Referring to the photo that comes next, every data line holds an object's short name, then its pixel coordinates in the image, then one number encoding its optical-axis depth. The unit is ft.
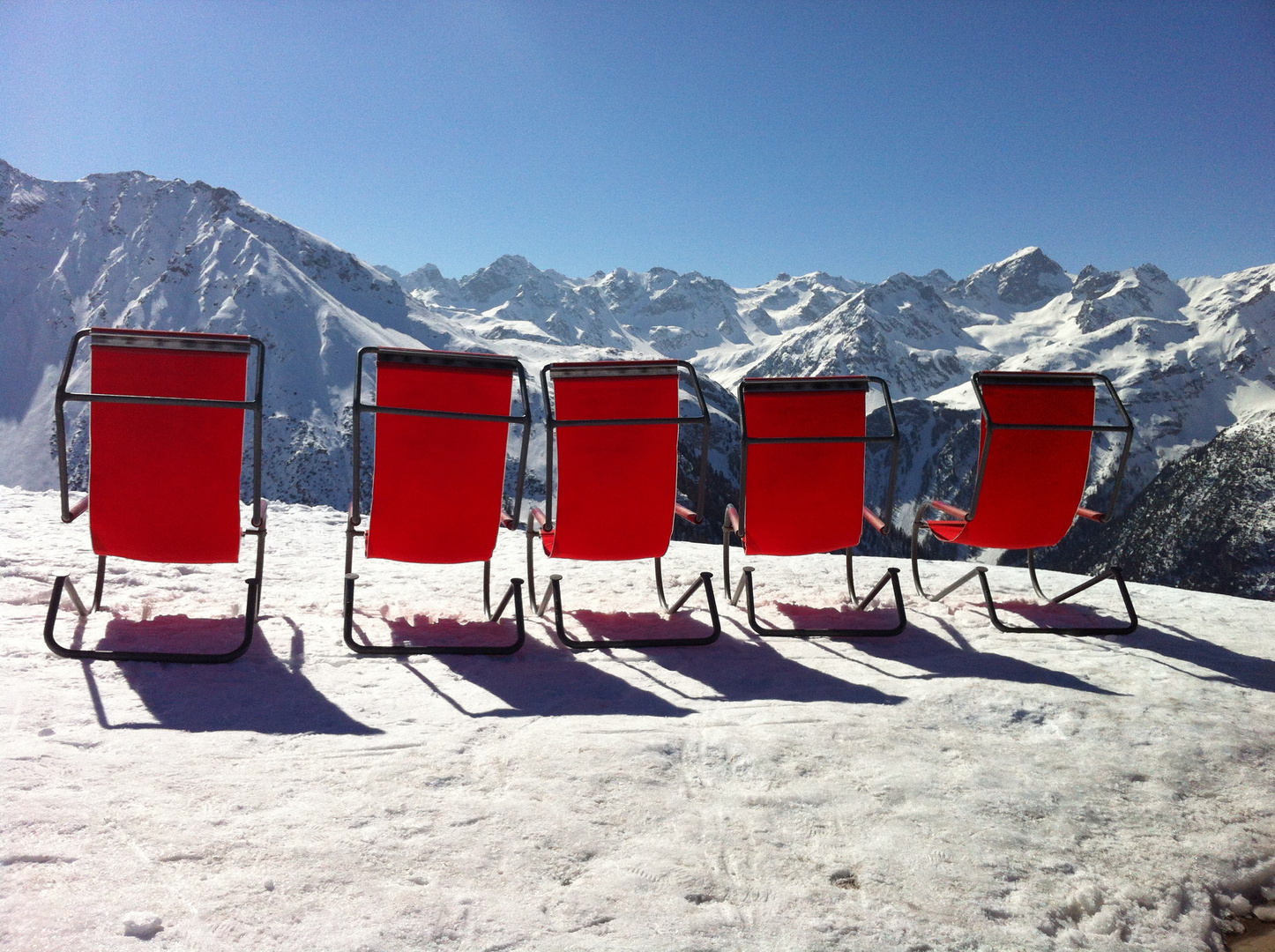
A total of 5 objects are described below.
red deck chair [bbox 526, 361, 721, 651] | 13.99
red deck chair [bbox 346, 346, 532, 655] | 13.16
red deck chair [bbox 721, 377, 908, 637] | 14.98
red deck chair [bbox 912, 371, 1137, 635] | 15.05
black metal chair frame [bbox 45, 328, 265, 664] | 11.63
